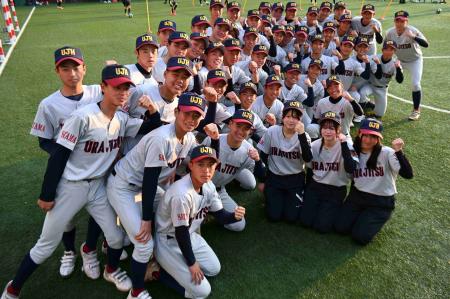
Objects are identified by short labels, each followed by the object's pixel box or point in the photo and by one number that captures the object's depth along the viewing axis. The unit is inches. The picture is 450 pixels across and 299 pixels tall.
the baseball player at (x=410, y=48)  341.7
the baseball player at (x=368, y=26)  377.4
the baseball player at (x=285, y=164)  209.8
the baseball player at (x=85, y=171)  144.0
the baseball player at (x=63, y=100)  153.3
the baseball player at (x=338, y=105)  262.0
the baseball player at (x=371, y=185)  193.0
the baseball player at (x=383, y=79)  330.0
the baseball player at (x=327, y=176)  200.7
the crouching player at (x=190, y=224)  151.3
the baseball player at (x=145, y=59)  191.9
